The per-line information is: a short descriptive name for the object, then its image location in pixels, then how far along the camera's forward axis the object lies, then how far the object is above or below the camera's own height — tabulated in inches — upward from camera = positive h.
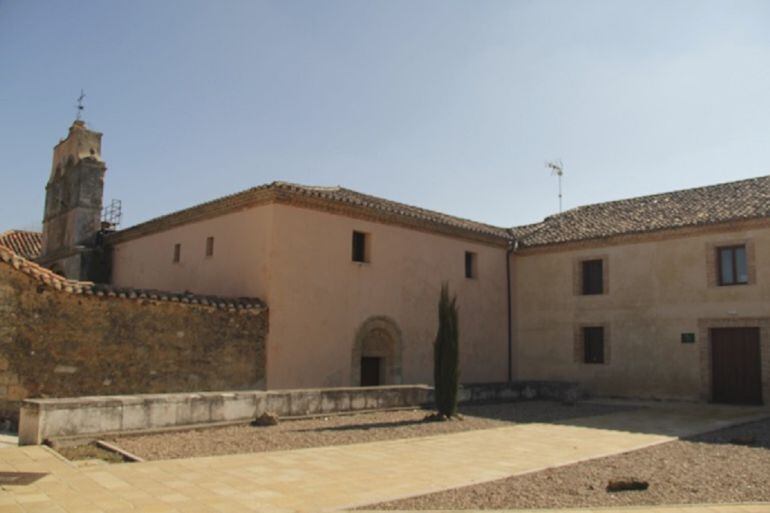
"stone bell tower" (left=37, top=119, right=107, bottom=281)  909.8 +178.8
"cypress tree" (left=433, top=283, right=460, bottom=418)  533.0 -16.7
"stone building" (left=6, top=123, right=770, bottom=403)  658.2 +73.2
